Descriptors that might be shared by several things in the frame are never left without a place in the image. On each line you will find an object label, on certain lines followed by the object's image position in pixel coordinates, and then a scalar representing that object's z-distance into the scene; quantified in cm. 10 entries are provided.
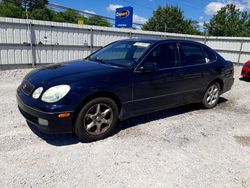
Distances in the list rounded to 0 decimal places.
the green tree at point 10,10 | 4537
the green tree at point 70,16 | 6200
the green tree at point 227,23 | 3441
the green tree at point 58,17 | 5589
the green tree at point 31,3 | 5476
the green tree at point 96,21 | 6650
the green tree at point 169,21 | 3788
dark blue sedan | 323
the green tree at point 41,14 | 4906
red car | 988
